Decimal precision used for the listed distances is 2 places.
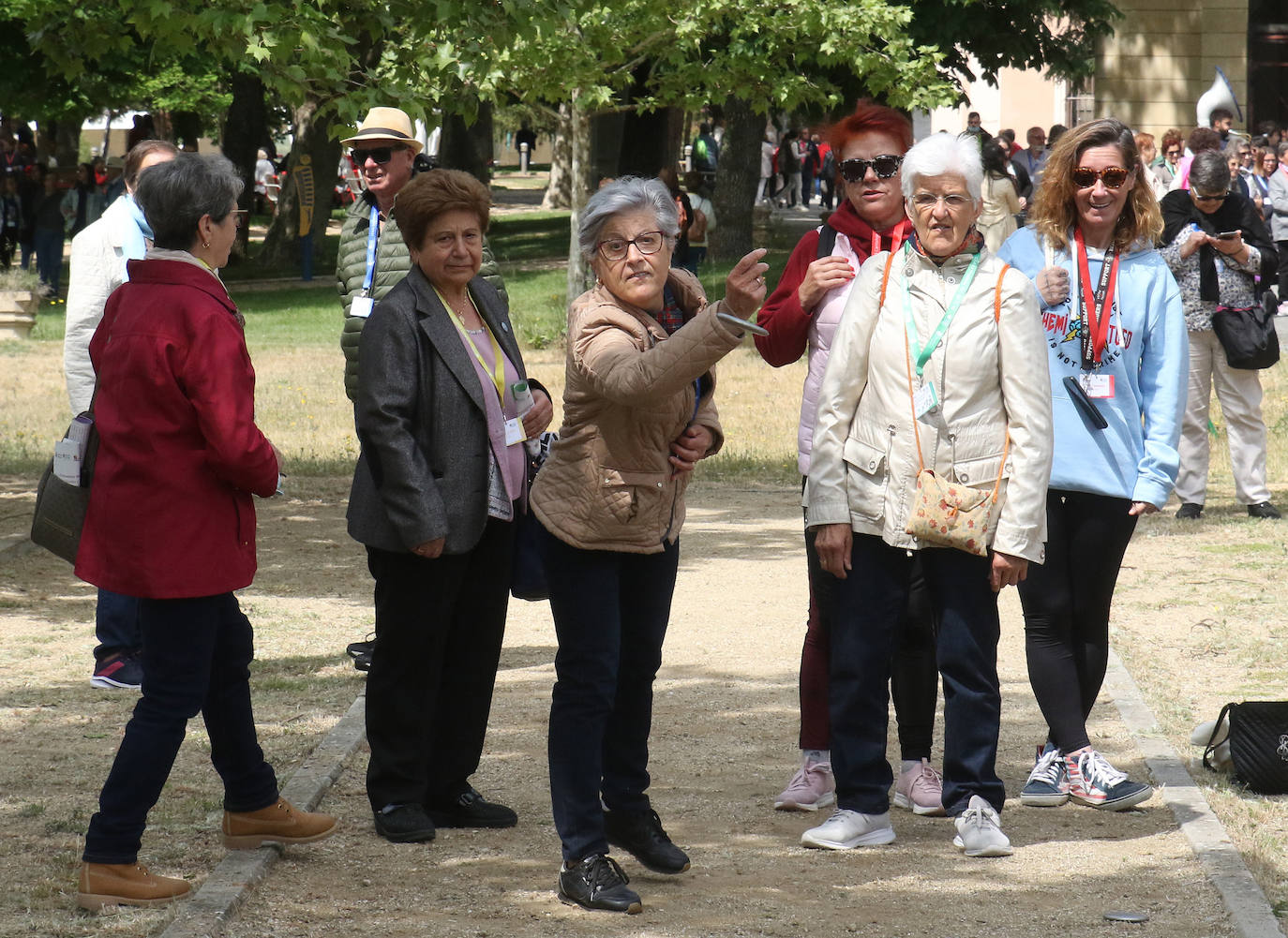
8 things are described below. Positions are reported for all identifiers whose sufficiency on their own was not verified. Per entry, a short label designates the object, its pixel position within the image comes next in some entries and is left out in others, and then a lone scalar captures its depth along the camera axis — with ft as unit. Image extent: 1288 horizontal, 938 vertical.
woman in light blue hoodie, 34.24
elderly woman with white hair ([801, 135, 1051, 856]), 30.76
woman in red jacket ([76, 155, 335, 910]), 28.38
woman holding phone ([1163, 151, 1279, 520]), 65.13
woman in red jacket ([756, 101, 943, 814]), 32.74
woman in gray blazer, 31.09
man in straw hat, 40.77
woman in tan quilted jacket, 28.51
